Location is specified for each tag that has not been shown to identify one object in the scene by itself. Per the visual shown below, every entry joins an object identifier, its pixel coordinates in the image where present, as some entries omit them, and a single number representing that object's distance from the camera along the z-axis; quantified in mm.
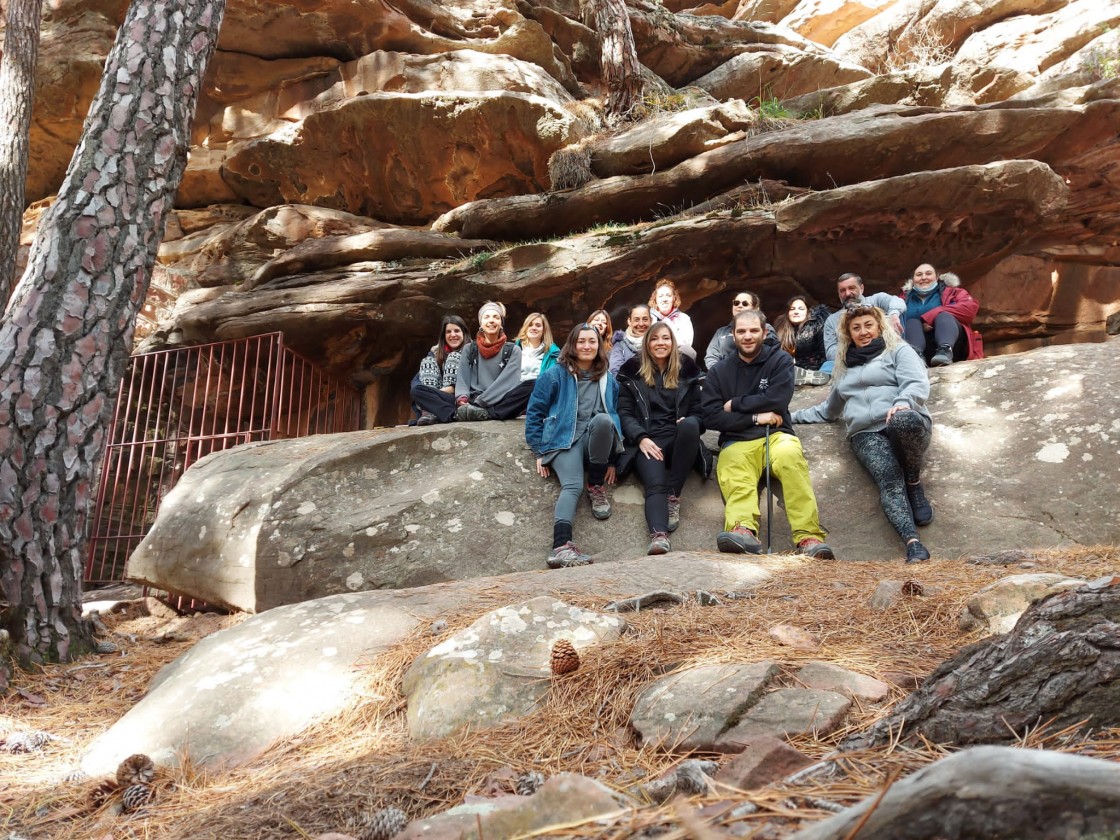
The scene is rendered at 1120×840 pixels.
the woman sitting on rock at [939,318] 7262
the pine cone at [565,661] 2570
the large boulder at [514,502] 5223
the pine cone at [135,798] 2368
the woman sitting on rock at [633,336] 6773
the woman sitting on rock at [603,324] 6676
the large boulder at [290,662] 2775
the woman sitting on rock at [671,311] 7016
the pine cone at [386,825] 1781
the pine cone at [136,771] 2453
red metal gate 8812
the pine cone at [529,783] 1926
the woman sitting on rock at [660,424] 5547
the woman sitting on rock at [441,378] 7266
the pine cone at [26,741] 3012
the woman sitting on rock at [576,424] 5613
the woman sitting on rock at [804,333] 7500
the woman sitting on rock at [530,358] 6773
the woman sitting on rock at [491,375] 6809
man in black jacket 5098
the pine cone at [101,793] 2416
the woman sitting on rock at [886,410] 5316
